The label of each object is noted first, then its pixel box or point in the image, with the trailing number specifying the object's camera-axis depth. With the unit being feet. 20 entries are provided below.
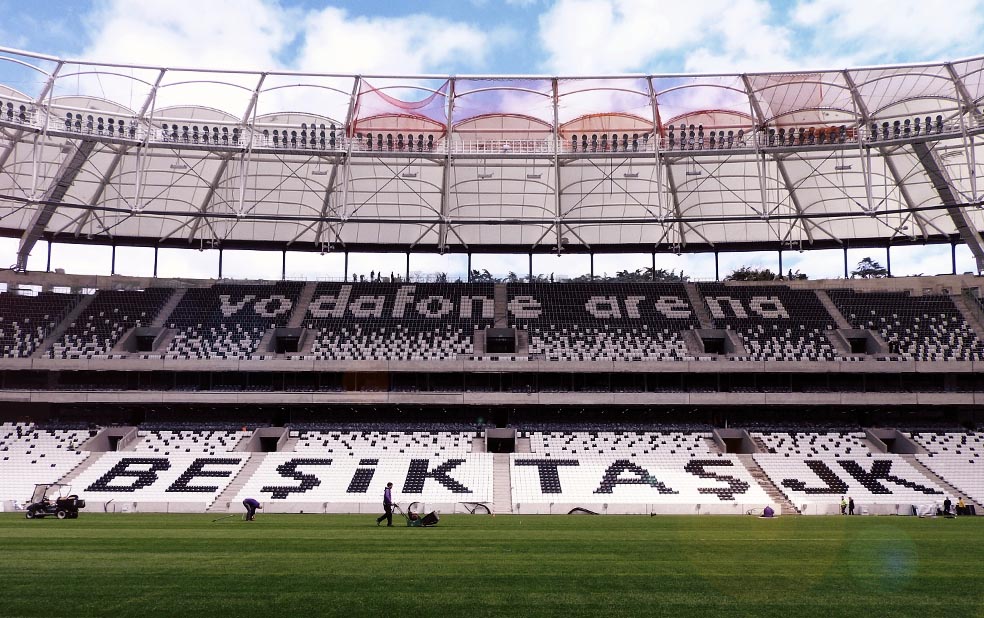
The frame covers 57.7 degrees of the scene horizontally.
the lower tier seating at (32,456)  141.18
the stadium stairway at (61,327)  172.96
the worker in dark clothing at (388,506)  90.17
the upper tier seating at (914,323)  174.70
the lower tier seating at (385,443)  157.89
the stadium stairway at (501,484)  135.08
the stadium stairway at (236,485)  129.56
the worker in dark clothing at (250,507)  100.79
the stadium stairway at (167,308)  185.74
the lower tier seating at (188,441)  157.99
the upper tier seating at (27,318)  173.27
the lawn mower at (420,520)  92.22
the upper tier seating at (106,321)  173.76
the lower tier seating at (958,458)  145.18
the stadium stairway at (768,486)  134.82
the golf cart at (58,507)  100.01
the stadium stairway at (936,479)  139.76
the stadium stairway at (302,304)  188.44
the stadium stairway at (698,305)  190.08
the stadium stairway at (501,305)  188.65
